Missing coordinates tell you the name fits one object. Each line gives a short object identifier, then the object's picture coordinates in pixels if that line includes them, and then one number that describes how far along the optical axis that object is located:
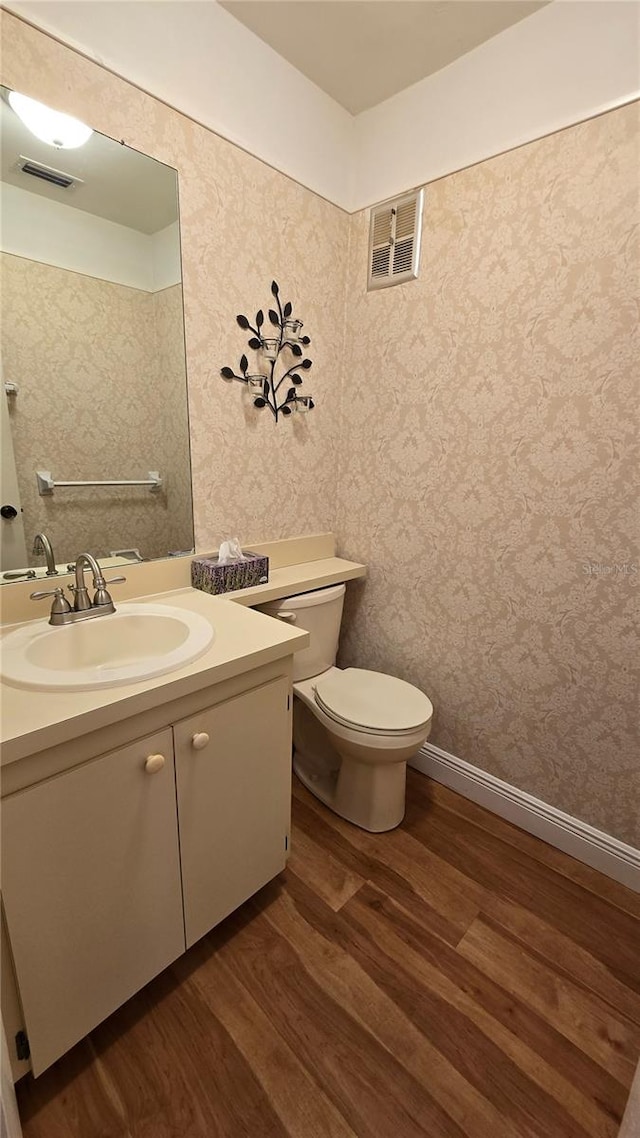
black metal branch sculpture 1.55
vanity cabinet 0.78
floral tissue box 1.43
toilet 1.44
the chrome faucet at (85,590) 1.10
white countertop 0.74
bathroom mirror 1.10
